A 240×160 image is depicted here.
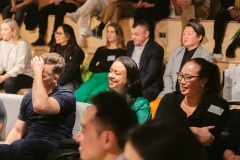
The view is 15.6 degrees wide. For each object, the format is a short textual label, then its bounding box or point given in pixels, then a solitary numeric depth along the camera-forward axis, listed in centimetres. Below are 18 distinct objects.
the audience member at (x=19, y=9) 1098
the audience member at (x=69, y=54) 863
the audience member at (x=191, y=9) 908
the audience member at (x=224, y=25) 865
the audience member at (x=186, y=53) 768
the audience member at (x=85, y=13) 1026
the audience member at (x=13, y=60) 870
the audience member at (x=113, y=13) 984
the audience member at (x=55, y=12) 1044
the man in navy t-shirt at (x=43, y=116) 531
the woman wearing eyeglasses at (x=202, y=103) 508
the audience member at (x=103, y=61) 826
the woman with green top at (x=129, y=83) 522
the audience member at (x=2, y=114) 600
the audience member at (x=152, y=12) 935
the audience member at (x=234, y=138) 497
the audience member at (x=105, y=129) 316
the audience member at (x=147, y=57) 794
